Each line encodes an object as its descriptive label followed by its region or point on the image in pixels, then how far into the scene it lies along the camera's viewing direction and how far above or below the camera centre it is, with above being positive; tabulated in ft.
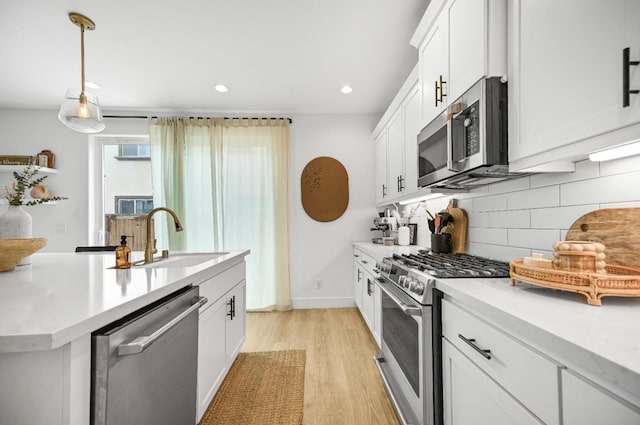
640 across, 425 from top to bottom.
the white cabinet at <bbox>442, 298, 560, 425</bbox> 2.19 -1.51
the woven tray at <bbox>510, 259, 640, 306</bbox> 2.51 -0.65
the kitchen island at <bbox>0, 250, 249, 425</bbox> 1.98 -0.93
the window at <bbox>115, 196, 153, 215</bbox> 12.64 +0.40
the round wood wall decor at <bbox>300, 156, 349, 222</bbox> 12.51 +1.03
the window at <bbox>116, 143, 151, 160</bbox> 12.76 +2.78
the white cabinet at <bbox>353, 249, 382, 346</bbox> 7.59 -2.55
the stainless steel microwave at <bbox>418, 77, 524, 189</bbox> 3.94 +1.18
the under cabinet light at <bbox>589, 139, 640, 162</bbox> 2.82 +0.66
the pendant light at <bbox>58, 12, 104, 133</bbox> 6.52 +2.46
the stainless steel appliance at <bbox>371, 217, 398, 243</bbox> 10.55 -0.48
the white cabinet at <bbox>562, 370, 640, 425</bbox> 1.63 -1.20
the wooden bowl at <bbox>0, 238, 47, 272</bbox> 4.06 -0.54
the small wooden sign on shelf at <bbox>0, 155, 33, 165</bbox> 11.33 +2.17
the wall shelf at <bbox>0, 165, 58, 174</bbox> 11.28 +1.80
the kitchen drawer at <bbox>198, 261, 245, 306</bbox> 5.03 -1.47
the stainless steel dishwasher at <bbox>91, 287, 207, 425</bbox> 2.36 -1.58
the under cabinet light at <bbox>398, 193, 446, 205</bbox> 7.66 +0.48
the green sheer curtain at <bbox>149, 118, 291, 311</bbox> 11.84 +1.01
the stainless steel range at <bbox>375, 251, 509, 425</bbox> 3.93 -1.80
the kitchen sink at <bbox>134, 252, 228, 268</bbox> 6.24 -1.14
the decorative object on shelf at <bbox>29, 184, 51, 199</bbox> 10.47 +0.75
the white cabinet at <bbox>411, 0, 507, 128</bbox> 3.92 +2.73
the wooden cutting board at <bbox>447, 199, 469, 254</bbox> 6.63 -0.40
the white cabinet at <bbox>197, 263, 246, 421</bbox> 4.88 -2.43
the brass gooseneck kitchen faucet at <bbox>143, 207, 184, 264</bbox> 5.77 -0.70
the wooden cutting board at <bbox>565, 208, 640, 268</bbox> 3.07 -0.23
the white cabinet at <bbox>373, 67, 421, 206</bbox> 7.50 +2.17
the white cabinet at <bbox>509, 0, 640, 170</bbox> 2.41 +1.39
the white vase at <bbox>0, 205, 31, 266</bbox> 4.47 -0.18
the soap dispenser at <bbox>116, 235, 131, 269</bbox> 4.68 -0.74
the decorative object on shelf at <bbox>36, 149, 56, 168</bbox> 11.60 +2.26
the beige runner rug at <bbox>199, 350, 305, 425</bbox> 5.43 -3.96
